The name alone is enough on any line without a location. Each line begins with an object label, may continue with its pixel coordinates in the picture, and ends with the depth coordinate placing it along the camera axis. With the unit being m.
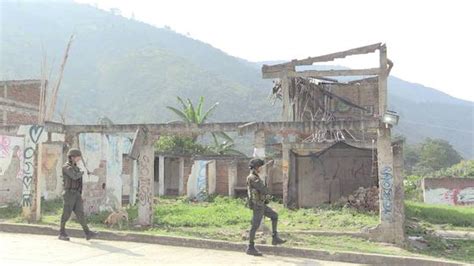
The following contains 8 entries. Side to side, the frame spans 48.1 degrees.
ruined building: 12.00
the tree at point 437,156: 56.59
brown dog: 12.36
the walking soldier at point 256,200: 9.59
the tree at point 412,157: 61.14
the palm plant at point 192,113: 37.94
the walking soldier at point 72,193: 10.46
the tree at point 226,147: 36.44
